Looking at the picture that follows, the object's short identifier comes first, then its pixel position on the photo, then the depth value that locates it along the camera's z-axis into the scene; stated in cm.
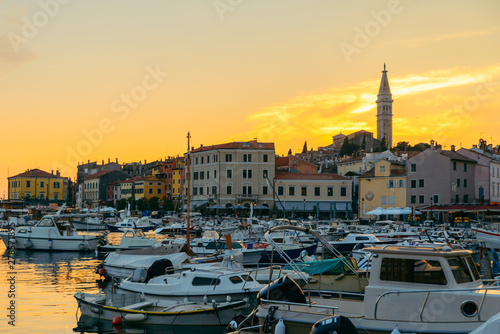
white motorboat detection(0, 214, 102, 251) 4184
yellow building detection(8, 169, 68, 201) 12256
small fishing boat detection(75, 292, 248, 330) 1645
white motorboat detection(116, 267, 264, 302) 1833
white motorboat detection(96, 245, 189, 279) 2683
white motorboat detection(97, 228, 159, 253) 3810
